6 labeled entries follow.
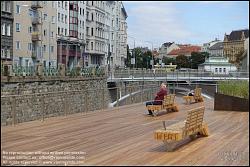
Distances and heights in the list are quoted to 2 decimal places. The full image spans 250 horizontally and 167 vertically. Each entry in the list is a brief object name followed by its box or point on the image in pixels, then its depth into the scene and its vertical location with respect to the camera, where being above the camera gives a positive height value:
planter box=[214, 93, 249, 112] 15.54 -1.17
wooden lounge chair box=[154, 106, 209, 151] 8.37 -1.15
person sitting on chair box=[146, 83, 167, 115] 15.96 -0.98
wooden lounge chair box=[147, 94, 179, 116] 15.60 -1.27
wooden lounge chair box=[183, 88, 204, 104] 22.32 -1.37
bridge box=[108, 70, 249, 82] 34.77 -0.54
